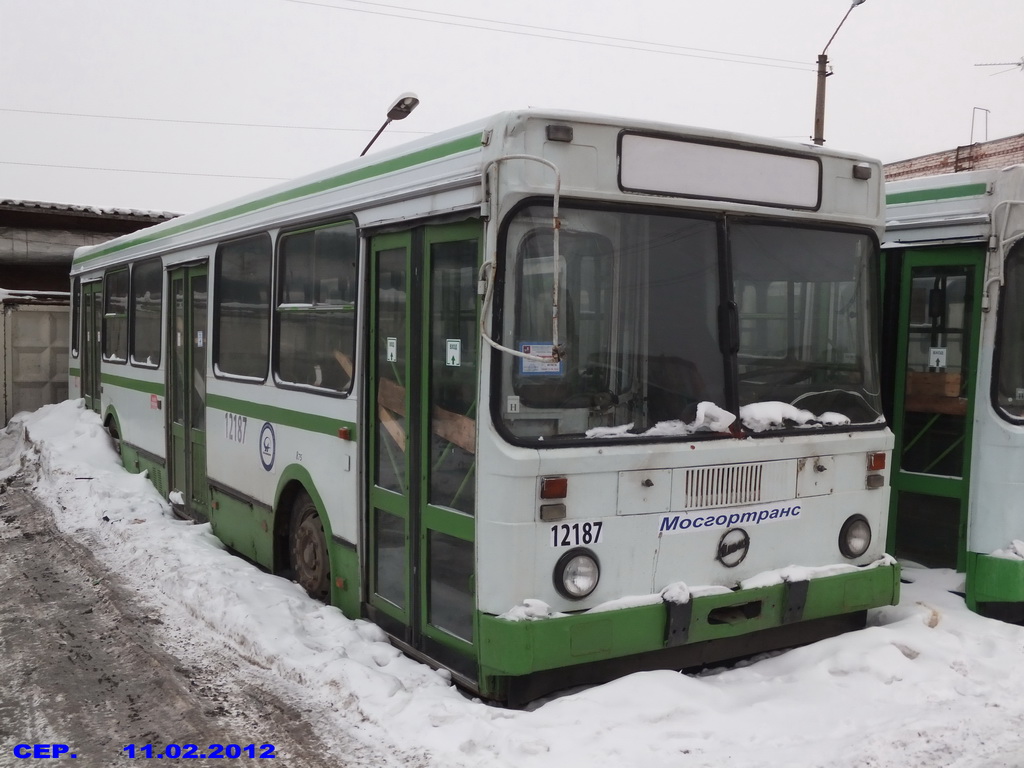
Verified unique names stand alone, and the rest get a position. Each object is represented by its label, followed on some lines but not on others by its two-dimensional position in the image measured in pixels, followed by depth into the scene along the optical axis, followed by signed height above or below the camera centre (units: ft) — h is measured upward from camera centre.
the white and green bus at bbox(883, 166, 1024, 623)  18.62 -0.94
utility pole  58.33 +13.31
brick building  62.75 +11.67
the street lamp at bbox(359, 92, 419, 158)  31.94 +6.93
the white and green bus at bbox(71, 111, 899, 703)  14.02 -1.21
